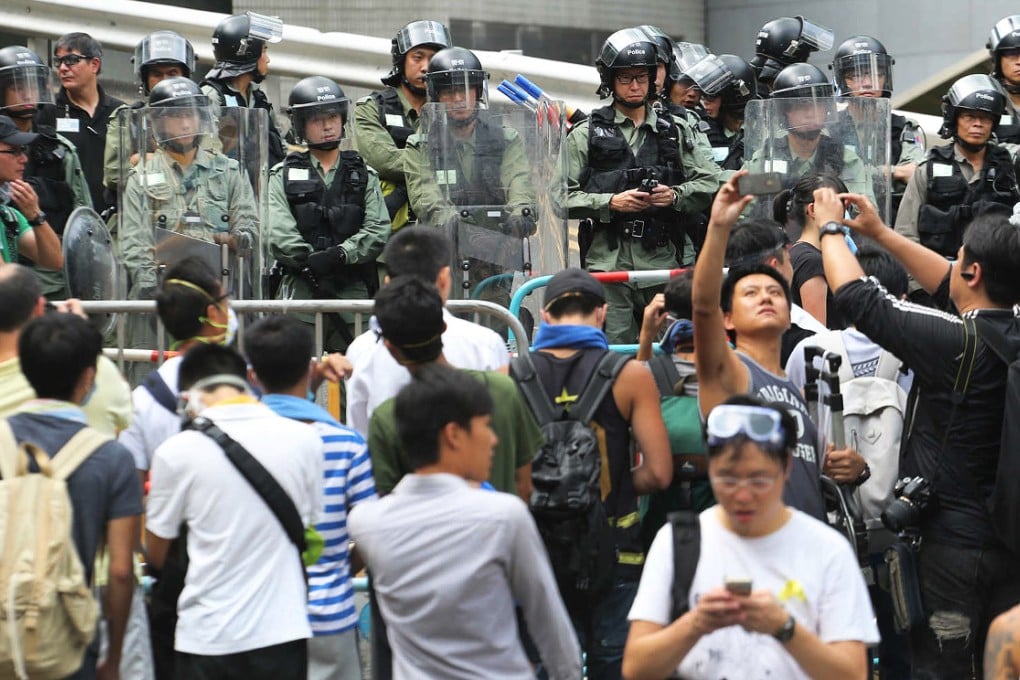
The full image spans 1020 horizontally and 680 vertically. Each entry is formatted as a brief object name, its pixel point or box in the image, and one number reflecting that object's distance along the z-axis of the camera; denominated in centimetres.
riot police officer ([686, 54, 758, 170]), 1935
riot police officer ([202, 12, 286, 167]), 1942
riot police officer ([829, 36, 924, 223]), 1895
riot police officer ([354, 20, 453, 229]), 1800
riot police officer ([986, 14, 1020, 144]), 1912
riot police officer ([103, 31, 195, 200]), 1924
